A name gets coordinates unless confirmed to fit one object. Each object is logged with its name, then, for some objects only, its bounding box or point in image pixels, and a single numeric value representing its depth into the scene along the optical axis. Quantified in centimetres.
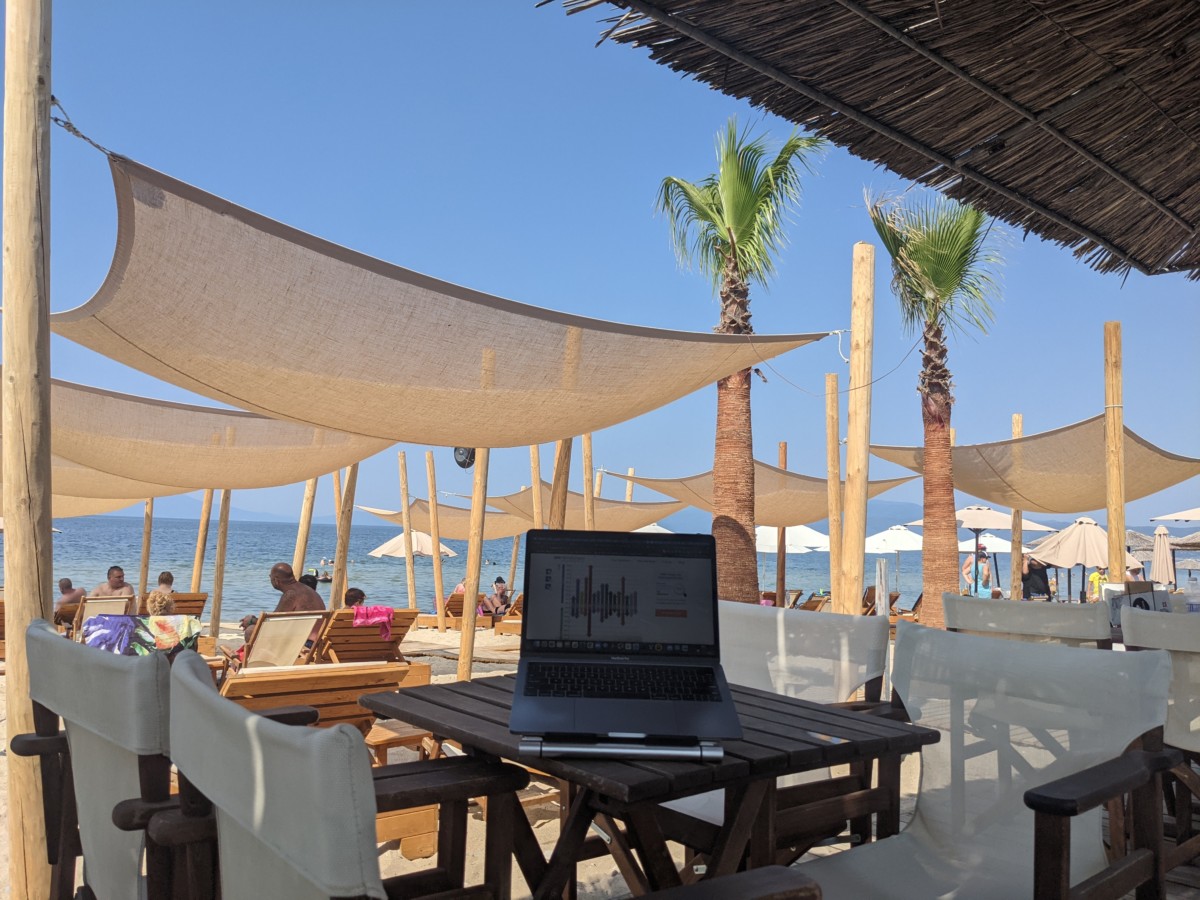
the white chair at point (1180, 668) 282
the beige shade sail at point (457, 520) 1620
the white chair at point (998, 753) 176
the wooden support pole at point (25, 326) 258
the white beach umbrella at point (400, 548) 2086
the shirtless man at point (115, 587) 897
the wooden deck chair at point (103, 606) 769
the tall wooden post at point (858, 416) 505
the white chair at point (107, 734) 136
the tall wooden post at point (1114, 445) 646
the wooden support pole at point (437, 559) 1134
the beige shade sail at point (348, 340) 368
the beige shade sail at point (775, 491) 1184
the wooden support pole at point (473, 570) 615
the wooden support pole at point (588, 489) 931
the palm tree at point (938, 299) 1117
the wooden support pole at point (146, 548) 1164
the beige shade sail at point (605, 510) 1340
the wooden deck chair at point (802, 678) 210
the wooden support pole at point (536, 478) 948
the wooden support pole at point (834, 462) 823
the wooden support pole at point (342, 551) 866
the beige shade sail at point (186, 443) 646
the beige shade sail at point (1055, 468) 904
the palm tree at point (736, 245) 898
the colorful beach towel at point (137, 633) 404
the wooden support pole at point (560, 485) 625
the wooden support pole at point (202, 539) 1107
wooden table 144
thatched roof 242
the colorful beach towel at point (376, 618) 589
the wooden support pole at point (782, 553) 1330
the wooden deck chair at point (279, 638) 555
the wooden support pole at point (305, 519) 976
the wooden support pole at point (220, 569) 957
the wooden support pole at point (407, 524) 1388
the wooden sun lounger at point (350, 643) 575
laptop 182
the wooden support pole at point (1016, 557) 1177
